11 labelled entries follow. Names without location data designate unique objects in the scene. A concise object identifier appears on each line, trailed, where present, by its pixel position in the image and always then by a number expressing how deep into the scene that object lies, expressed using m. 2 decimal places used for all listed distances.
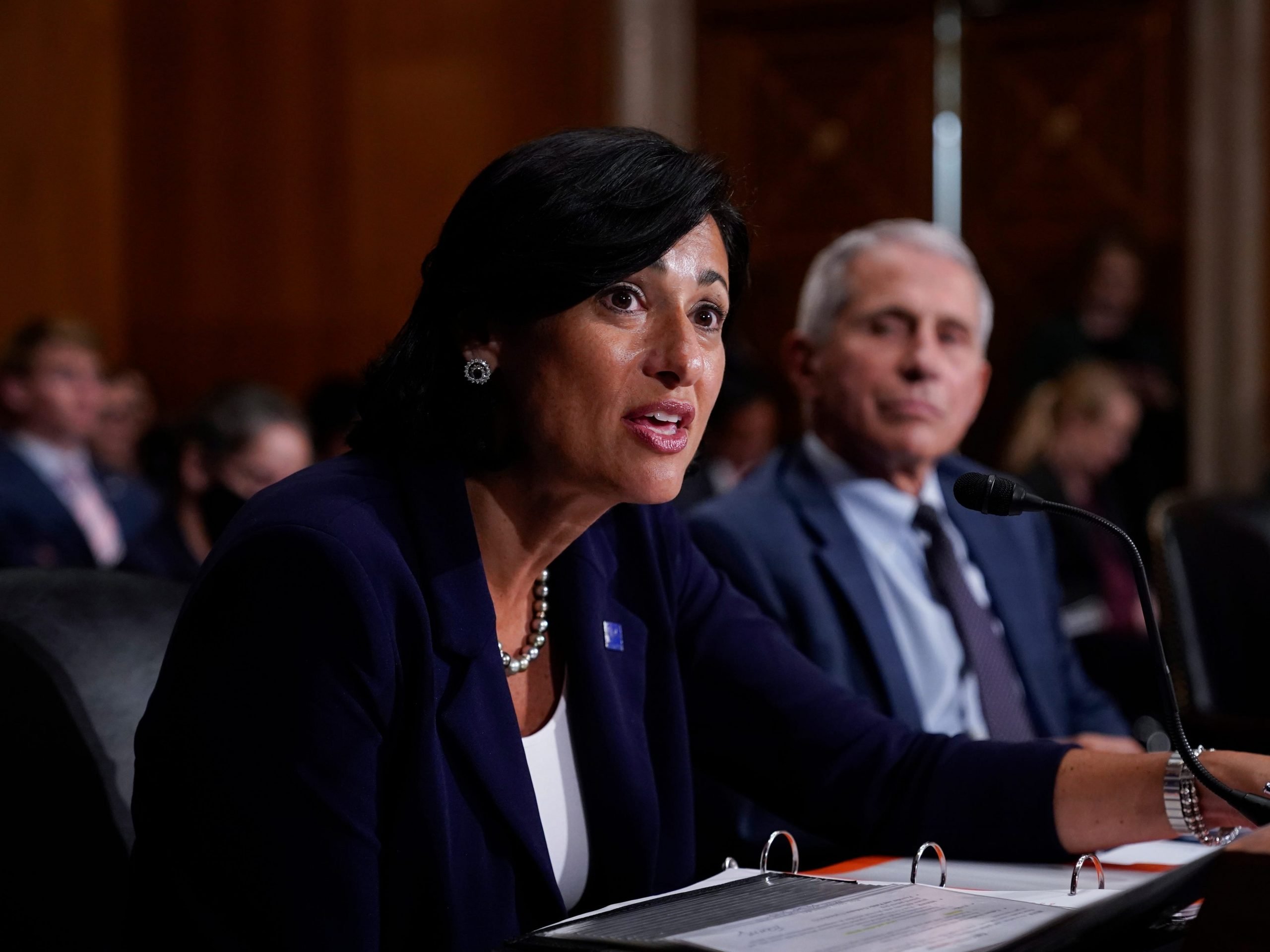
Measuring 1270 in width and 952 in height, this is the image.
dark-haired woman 1.16
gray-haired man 2.04
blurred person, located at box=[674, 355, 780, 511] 5.21
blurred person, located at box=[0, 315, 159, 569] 5.05
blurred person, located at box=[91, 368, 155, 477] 6.11
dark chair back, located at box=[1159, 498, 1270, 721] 2.57
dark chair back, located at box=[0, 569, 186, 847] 1.46
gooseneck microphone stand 1.30
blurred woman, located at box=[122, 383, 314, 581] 3.60
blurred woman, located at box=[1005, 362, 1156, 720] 3.74
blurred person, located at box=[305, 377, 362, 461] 4.38
